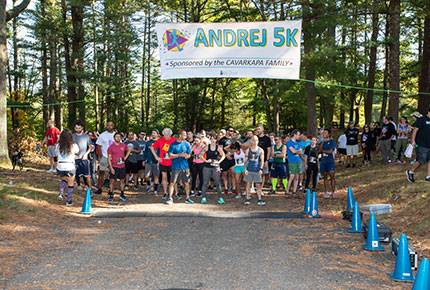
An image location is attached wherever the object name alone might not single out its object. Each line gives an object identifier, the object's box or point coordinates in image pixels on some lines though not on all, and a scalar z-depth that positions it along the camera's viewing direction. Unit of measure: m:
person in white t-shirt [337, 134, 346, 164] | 17.28
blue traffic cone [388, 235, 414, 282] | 5.14
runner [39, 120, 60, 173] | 14.20
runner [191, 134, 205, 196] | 11.78
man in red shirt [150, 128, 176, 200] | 11.30
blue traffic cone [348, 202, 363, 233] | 7.75
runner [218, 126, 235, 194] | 13.02
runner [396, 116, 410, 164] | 15.20
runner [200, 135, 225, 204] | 11.62
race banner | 11.70
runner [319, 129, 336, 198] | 11.51
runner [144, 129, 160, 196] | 12.71
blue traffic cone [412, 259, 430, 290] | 4.34
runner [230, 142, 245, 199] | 12.05
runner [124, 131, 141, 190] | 12.90
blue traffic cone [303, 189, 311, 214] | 9.64
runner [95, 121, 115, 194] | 12.24
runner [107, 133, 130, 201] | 11.33
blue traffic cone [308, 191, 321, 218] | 9.23
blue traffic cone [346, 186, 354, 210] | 9.37
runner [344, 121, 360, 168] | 16.33
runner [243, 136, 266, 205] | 11.08
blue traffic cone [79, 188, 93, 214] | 9.43
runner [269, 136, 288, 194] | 12.84
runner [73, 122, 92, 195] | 11.31
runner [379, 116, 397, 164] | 15.31
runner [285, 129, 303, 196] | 11.91
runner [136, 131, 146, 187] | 14.24
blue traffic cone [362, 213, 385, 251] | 6.54
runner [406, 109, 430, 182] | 9.81
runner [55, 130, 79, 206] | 9.81
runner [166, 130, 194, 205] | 10.94
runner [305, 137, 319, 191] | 12.24
